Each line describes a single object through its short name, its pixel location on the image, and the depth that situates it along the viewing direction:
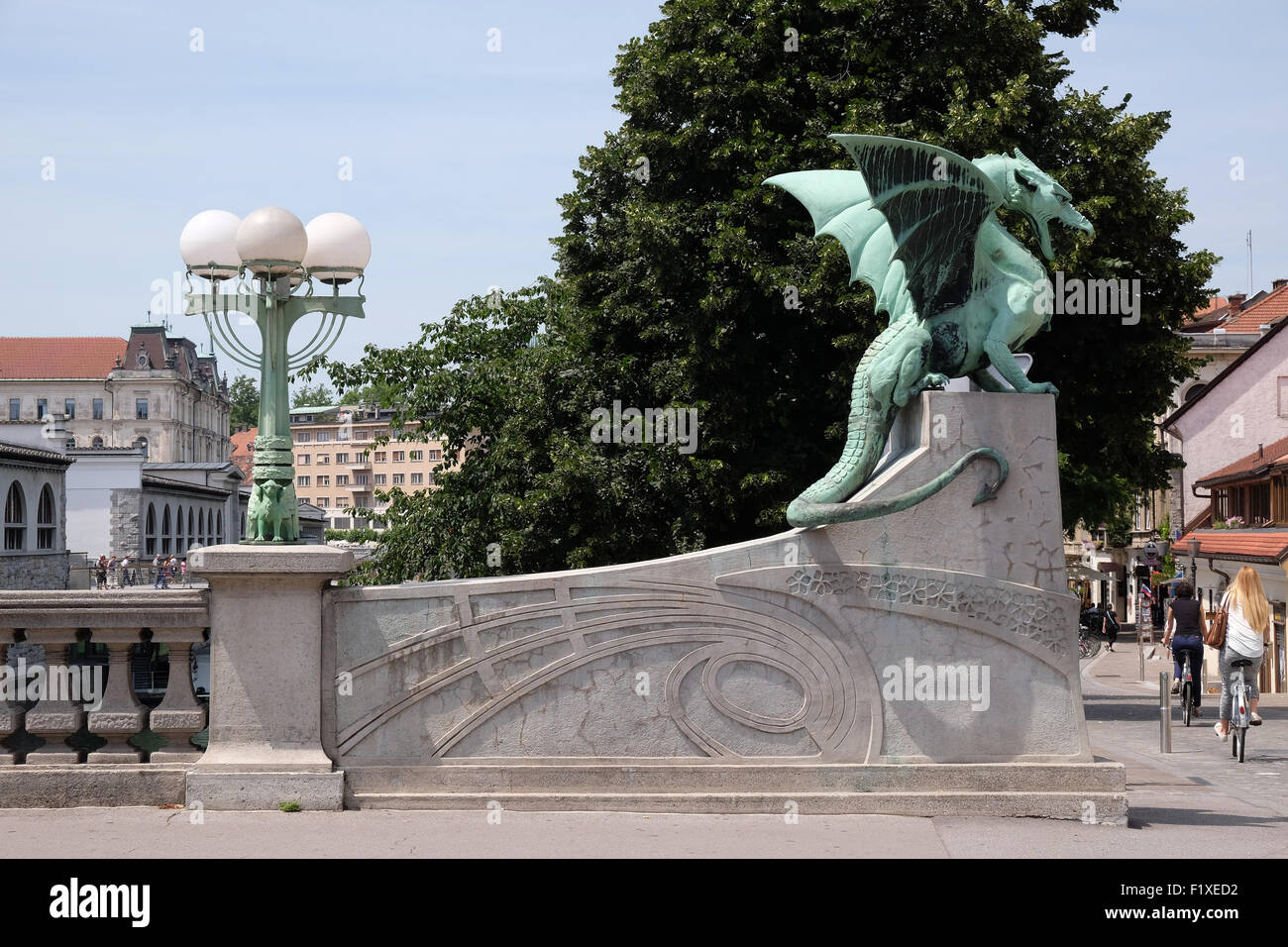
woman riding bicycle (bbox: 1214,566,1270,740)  13.62
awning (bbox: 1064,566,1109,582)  49.52
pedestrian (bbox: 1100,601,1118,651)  46.02
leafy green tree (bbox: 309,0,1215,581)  18.55
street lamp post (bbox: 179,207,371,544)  8.70
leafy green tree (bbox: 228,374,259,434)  155.00
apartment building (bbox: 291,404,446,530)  149.62
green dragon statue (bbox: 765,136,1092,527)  8.97
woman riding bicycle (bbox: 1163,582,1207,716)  16.38
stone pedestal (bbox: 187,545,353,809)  8.25
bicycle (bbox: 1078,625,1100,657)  39.28
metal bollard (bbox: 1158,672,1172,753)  13.70
